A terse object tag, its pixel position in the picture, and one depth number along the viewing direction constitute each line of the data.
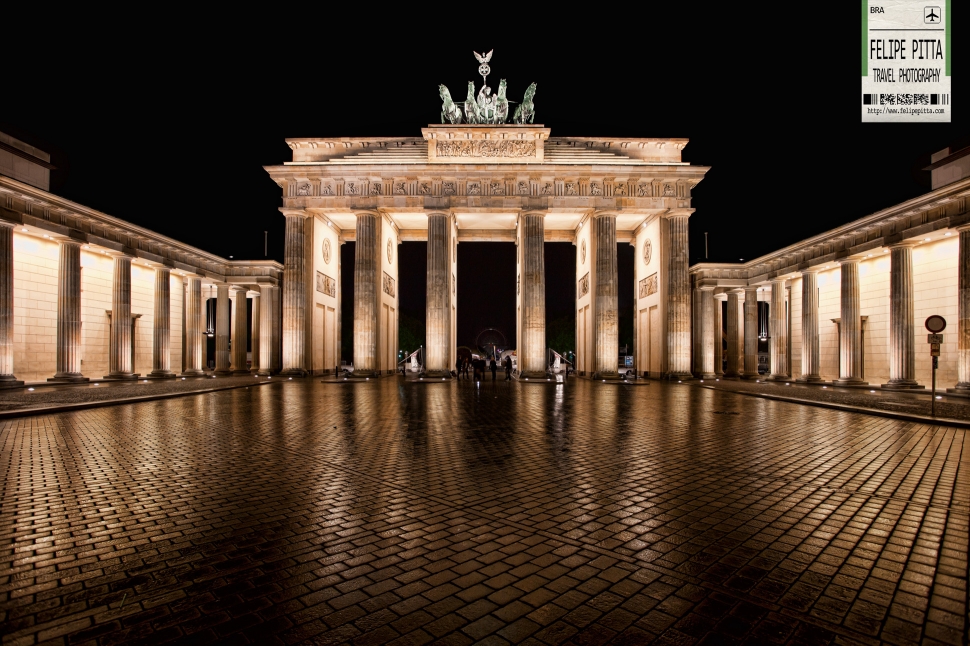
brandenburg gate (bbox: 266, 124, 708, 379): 32.22
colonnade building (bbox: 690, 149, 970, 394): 21.38
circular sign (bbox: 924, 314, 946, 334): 12.39
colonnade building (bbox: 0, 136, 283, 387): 22.61
